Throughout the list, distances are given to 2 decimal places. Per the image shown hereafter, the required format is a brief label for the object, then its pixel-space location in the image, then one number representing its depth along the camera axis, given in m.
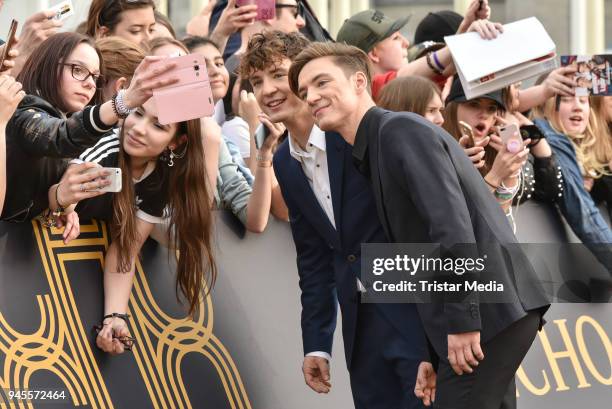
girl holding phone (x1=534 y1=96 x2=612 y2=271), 8.38
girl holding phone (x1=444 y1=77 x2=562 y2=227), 7.40
